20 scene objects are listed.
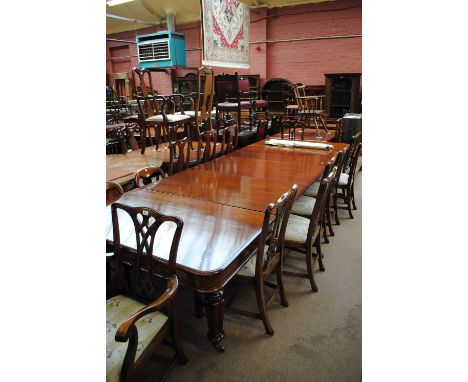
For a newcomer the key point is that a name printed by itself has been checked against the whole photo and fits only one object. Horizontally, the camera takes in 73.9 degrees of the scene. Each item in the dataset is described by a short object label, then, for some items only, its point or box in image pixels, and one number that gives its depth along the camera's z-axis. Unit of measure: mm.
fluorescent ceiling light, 7199
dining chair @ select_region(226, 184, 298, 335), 1505
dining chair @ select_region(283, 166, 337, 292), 1912
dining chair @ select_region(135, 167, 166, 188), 2217
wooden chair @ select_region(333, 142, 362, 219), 3191
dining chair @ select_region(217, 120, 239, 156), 3463
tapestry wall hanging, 5098
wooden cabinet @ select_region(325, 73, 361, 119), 6328
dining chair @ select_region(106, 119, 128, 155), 3395
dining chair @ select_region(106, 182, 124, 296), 1654
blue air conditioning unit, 8172
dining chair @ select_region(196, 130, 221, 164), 3082
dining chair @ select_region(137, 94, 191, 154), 3564
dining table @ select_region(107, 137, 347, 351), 1326
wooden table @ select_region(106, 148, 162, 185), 2491
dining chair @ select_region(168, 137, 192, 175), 2604
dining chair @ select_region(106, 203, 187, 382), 1063
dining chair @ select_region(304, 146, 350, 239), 2246
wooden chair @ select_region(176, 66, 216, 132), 3551
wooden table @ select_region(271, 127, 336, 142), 4299
